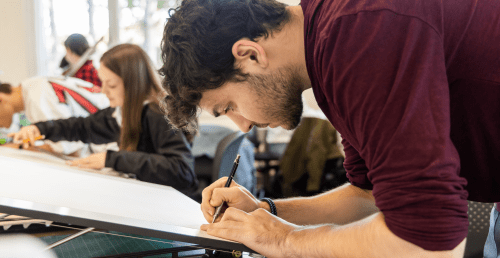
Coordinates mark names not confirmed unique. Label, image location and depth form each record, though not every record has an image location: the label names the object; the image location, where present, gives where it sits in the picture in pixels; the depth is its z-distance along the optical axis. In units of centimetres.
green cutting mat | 77
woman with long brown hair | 142
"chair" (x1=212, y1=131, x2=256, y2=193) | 176
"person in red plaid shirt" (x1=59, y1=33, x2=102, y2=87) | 291
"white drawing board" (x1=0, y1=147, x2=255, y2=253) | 55
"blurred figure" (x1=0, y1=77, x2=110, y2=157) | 203
